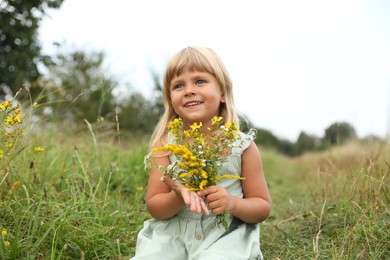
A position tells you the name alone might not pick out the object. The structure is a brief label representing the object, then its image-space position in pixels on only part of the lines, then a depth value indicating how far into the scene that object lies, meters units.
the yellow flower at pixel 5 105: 2.12
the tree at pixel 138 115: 12.44
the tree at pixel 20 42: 9.24
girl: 2.12
